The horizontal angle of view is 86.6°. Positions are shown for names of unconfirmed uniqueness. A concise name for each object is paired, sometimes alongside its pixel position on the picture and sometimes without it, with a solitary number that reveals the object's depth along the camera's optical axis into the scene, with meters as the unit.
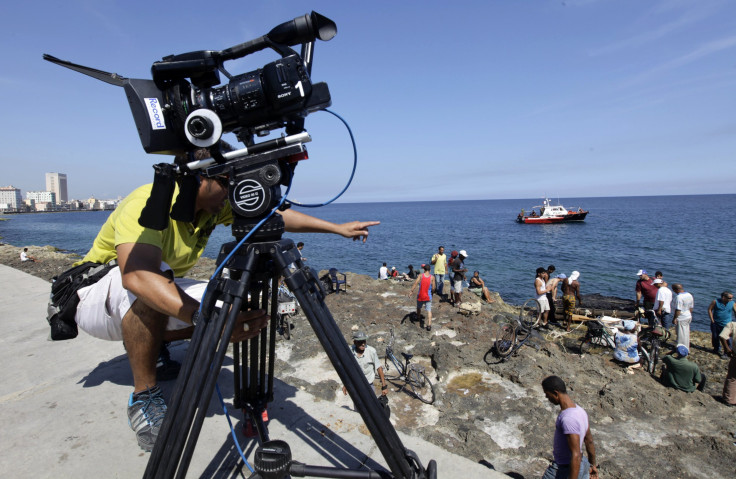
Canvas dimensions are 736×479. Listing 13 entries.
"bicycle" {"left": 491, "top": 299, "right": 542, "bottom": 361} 9.15
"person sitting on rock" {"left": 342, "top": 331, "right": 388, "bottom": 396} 6.91
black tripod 1.79
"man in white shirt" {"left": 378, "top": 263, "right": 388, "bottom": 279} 21.75
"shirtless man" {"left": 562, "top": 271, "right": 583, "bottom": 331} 13.49
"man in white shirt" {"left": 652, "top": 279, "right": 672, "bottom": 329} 12.95
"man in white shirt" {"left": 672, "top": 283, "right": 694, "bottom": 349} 11.45
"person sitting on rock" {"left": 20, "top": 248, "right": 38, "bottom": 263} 19.09
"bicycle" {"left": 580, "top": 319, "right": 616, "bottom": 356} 11.07
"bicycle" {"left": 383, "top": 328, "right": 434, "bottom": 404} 7.80
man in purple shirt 4.27
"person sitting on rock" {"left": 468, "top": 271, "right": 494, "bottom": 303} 17.42
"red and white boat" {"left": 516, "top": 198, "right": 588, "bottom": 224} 77.00
